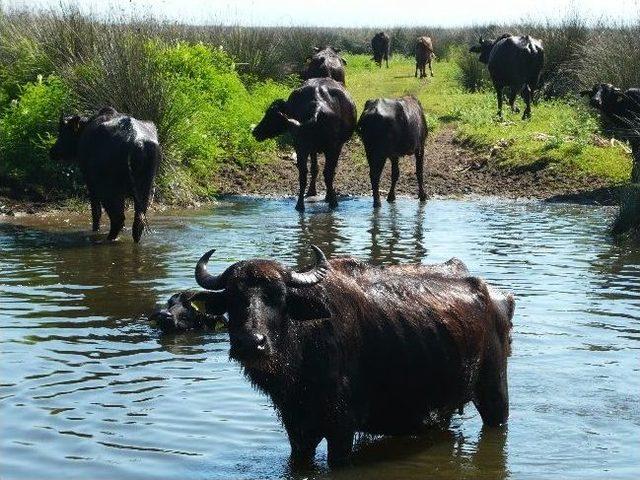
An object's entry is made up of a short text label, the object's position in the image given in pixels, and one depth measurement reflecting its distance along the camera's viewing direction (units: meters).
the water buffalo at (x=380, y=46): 49.19
